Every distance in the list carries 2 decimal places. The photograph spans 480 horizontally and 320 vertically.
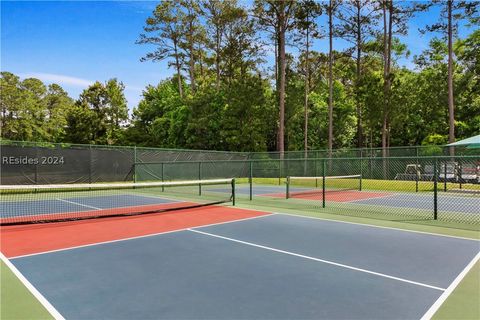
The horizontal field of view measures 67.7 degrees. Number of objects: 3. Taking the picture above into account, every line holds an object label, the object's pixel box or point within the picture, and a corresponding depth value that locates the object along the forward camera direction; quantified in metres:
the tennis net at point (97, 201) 9.82
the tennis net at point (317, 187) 15.61
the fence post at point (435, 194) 8.77
